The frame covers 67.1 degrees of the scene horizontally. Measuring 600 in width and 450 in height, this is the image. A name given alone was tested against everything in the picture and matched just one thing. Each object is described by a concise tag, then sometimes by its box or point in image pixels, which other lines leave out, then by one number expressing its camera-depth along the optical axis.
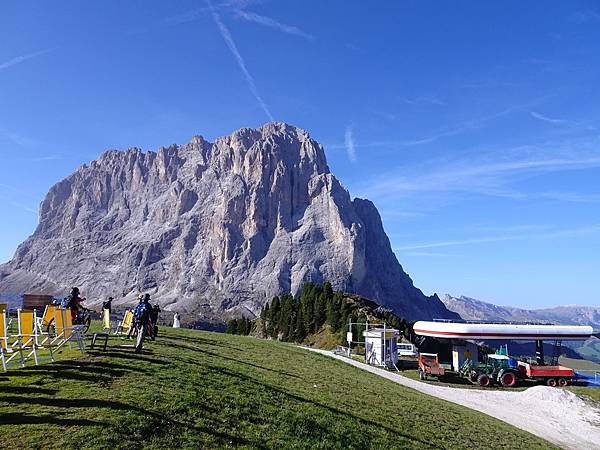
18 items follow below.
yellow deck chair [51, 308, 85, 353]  14.95
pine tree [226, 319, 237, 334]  82.57
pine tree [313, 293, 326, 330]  67.94
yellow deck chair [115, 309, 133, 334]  22.47
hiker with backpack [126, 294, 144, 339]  21.20
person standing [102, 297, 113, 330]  21.33
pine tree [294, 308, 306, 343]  66.06
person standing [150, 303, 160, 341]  22.64
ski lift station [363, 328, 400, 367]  41.00
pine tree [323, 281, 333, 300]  71.31
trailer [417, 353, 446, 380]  36.44
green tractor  36.78
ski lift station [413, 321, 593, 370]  39.69
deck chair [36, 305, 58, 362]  15.32
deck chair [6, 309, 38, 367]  13.09
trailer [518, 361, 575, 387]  37.75
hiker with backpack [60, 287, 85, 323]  20.31
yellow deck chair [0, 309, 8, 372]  11.75
